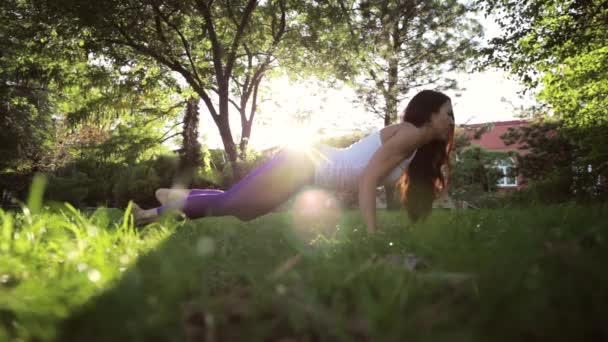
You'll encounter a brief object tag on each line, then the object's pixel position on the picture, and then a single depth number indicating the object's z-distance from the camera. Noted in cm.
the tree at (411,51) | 1653
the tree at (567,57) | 771
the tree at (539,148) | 1675
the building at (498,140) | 2818
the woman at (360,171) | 382
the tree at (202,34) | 1284
